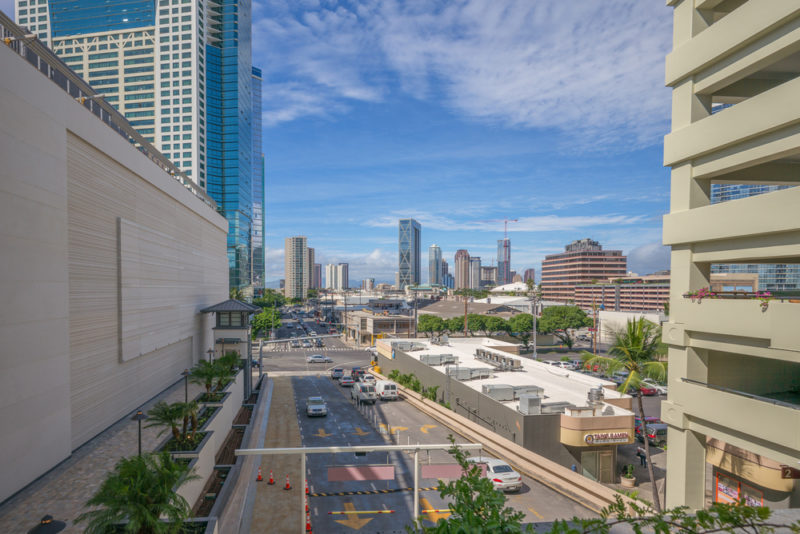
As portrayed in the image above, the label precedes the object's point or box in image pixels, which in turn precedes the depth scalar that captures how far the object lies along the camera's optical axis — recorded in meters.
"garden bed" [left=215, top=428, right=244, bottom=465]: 24.27
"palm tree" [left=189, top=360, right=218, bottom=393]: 26.58
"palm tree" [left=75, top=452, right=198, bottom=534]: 9.76
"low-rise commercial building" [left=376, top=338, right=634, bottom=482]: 24.50
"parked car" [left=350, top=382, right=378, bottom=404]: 40.50
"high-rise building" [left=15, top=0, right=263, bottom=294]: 87.06
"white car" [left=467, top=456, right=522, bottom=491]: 20.68
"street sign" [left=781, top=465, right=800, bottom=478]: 13.62
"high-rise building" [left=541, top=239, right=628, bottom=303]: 155.00
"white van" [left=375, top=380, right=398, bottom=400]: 43.09
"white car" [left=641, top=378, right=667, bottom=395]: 43.94
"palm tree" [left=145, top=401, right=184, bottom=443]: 17.80
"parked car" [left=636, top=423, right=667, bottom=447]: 30.39
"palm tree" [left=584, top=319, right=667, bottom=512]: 19.44
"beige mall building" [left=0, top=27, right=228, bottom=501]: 14.14
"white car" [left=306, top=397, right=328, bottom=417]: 35.84
